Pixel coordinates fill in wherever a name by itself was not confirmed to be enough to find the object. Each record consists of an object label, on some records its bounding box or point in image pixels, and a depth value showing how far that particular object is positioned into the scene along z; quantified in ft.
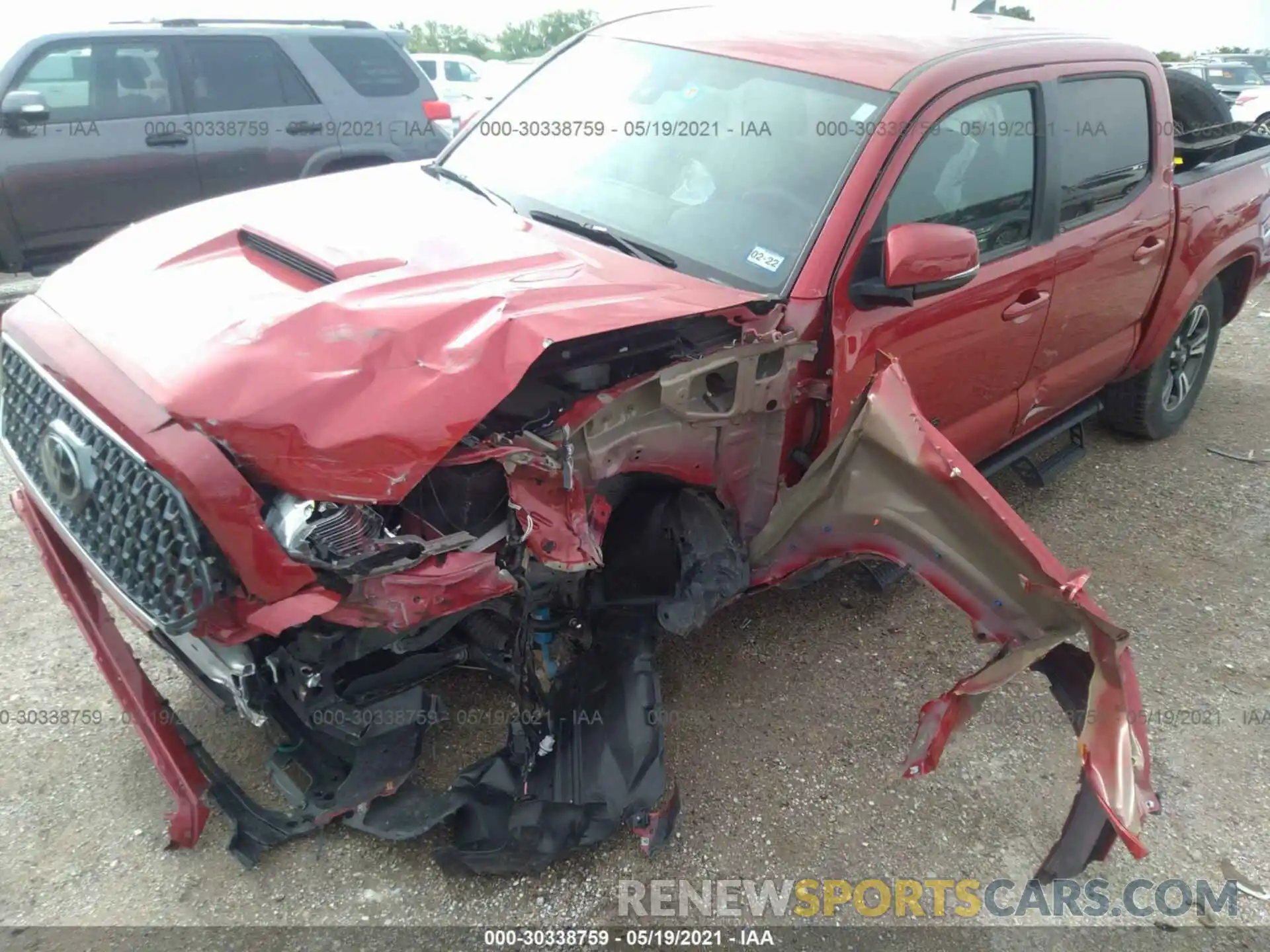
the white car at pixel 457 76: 47.34
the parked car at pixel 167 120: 18.98
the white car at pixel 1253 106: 40.98
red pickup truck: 6.32
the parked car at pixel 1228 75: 52.85
